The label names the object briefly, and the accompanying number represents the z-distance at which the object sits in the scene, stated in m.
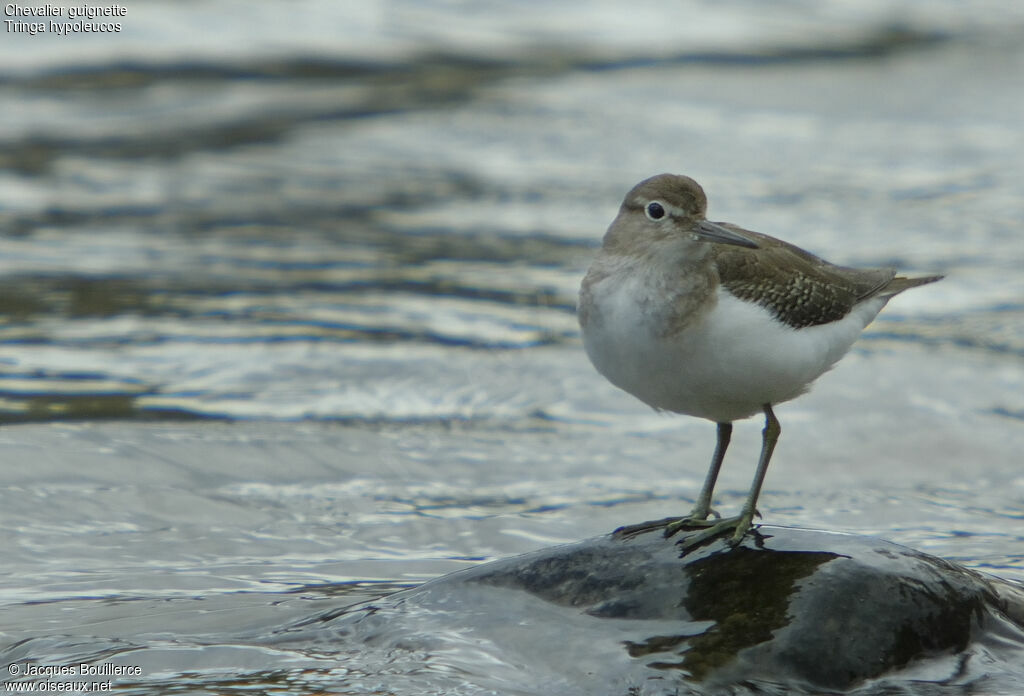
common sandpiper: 10.73
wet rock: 10.24
